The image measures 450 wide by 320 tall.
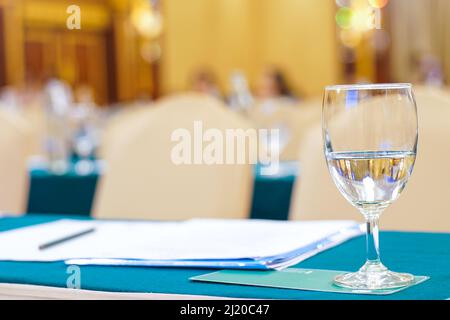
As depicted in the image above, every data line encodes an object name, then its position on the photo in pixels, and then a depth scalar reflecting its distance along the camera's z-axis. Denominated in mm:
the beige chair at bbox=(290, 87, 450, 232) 1928
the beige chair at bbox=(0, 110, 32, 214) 3062
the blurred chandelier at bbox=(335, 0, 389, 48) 16007
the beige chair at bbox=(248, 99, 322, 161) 4002
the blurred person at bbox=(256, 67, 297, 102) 12155
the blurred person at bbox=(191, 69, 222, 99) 11680
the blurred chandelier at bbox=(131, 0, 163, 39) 18302
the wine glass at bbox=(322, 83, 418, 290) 1099
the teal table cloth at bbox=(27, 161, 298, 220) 4044
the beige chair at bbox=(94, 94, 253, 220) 2473
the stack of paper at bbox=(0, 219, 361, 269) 1275
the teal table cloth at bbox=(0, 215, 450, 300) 1071
